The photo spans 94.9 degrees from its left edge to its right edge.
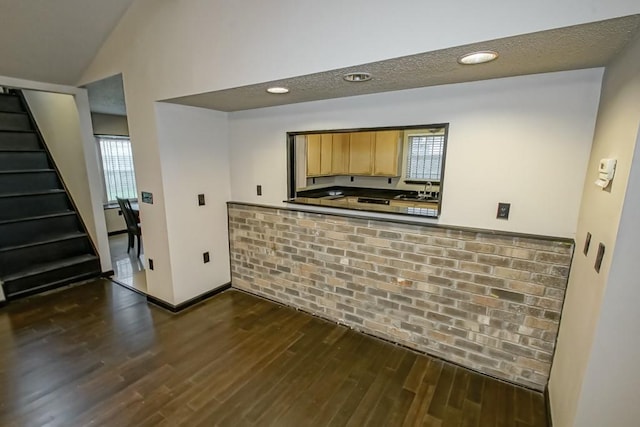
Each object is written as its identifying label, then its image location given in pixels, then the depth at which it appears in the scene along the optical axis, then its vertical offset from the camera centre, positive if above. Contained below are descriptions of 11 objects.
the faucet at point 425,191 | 4.69 -0.39
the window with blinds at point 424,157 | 4.80 +0.17
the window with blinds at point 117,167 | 5.81 -0.08
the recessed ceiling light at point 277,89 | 2.14 +0.56
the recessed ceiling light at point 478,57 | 1.44 +0.55
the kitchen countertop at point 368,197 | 2.44 -0.42
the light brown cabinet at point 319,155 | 4.05 +0.15
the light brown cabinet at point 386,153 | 4.59 +0.21
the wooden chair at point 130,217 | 4.68 -0.86
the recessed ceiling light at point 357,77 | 1.79 +0.55
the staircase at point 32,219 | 3.48 -0.74
